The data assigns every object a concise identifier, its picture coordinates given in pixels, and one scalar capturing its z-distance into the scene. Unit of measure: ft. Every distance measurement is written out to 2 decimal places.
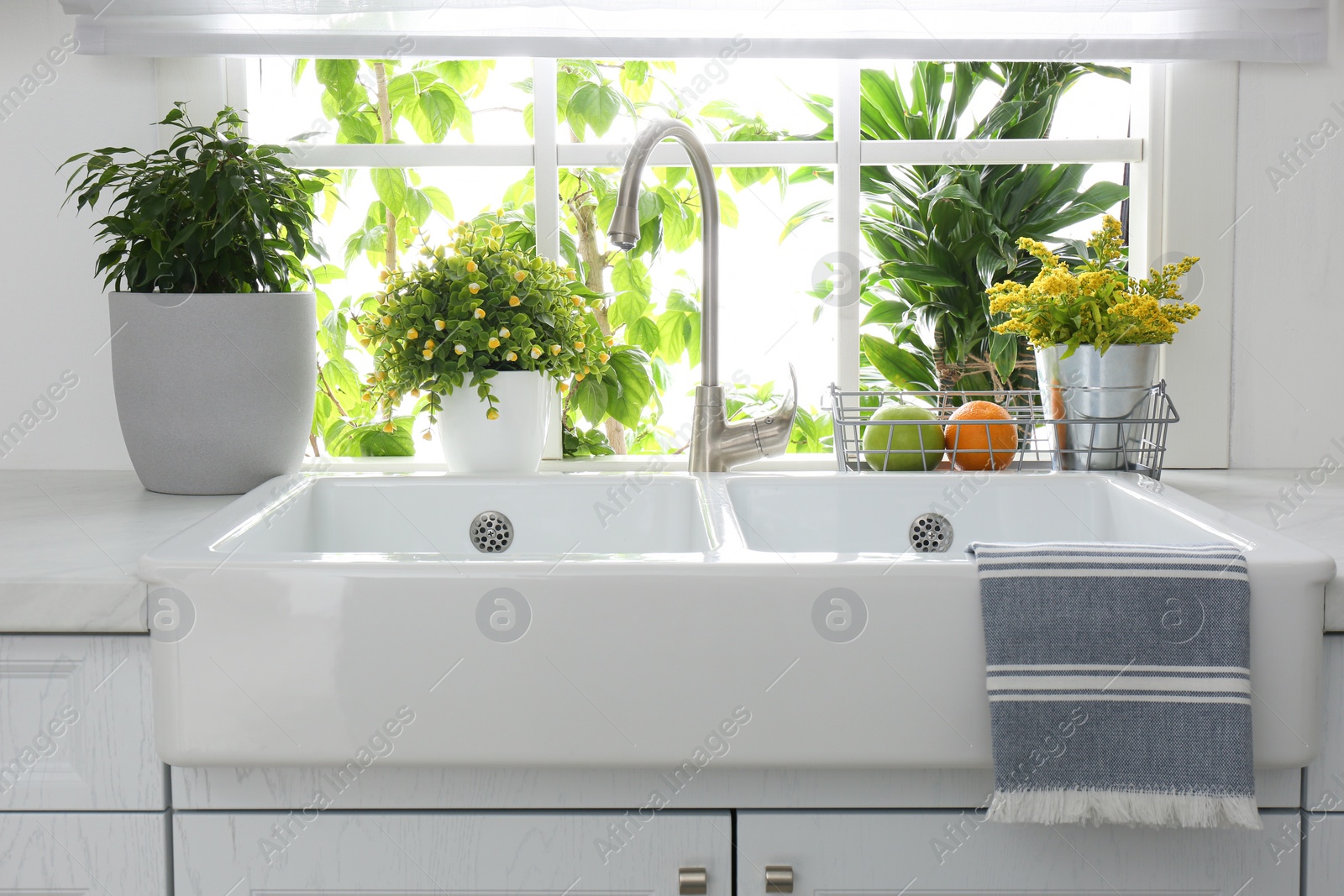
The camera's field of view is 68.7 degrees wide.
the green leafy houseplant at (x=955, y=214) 6.67
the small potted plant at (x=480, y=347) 4.24
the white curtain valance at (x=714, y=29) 4.45
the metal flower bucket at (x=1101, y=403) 4.06
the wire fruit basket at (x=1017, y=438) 4.09
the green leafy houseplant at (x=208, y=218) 3.94
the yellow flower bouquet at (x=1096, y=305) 4.03
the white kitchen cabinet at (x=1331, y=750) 2.57
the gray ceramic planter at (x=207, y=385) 3.96
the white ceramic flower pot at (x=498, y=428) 4.27
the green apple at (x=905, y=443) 4.21
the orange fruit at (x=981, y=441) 4.20
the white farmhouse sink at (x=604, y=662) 2.42
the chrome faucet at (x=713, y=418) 4.30
